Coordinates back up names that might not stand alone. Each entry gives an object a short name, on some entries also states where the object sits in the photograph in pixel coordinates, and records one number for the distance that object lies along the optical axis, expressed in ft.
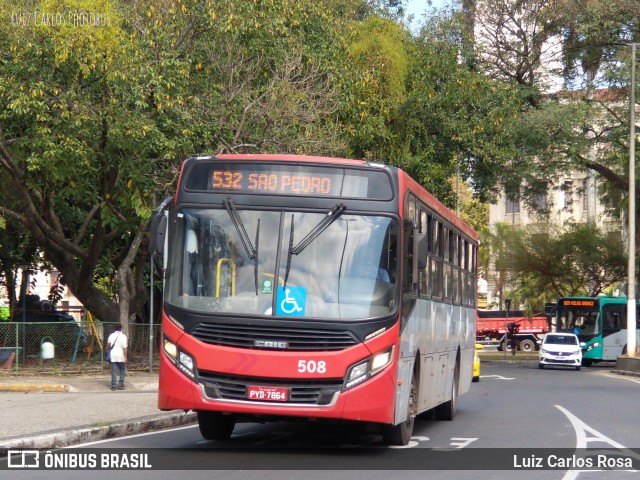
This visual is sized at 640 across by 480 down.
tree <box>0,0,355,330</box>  80.53
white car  147.64
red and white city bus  39.29
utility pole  132.77
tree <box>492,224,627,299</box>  196.24
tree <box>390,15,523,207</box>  121.19
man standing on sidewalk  78.18
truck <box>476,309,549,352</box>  240.12
